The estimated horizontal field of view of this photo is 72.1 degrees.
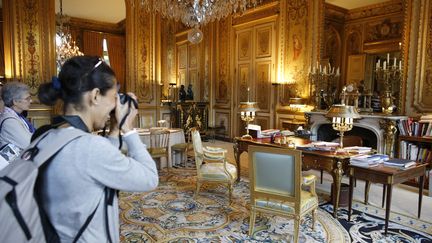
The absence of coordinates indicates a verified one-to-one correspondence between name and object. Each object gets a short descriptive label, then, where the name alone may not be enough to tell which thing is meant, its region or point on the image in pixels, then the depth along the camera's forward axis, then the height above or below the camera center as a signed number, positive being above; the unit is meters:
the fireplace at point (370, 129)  4.79 -0.55
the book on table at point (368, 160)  3.00 -0.62
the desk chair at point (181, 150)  5.47 -0.99
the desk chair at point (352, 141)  4.34 -0.62
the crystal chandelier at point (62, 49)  7.04 +1.13
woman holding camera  0.89 -0.20
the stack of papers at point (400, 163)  2.92 -0.64
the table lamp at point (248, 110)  4.38 -0.18
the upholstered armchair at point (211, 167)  3.68 -0.89
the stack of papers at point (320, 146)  3.51 -0.58
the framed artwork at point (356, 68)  7.00 +0.74
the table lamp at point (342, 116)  3.30 -0.19
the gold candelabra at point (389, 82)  5.01 +0.31
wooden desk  3.13 -0.71
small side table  2.78 -0.74
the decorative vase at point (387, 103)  5.00 -0.06
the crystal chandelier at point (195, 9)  4.91 +1.51
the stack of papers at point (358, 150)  3.38 -0.59
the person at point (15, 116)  2.17 -0.16
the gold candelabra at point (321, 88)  6.05 +0.22
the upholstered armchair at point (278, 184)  2.54 -0.77
